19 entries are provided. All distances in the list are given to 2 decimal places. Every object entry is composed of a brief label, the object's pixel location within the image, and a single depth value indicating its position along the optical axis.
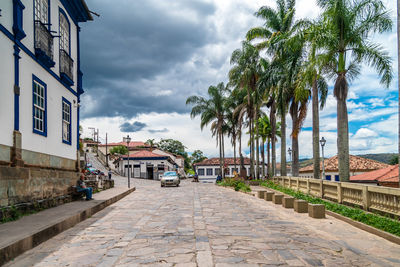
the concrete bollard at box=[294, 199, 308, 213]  12.30
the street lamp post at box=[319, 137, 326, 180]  27.11
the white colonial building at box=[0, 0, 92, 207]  9.71
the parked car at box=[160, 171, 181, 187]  32.53
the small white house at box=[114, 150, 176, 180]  57.50
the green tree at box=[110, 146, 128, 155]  79.99
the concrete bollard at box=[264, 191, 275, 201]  16.81
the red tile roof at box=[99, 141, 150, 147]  92.62
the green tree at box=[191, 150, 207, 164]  109.11
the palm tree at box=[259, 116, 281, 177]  46.88
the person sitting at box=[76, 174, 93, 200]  14.85
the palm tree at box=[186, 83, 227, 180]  42.62
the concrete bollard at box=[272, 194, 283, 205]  15.51
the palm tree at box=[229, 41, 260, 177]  32.03
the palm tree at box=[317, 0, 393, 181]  14.82
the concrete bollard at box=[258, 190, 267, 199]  18.42
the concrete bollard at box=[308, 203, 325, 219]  10.90
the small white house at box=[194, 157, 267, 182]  70.69
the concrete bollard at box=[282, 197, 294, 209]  13.90
